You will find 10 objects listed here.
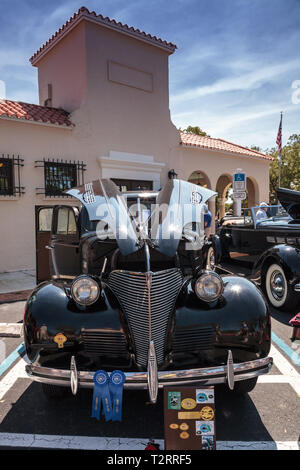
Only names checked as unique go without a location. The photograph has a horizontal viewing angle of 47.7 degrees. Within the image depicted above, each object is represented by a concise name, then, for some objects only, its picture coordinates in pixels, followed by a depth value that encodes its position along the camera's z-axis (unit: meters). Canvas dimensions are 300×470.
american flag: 15.18
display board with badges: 2.00
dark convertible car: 4.85
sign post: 9.30
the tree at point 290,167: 29.75
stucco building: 8.65
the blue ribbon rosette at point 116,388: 2.20
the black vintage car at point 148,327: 2.30
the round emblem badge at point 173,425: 2.00
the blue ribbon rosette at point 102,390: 2.20
